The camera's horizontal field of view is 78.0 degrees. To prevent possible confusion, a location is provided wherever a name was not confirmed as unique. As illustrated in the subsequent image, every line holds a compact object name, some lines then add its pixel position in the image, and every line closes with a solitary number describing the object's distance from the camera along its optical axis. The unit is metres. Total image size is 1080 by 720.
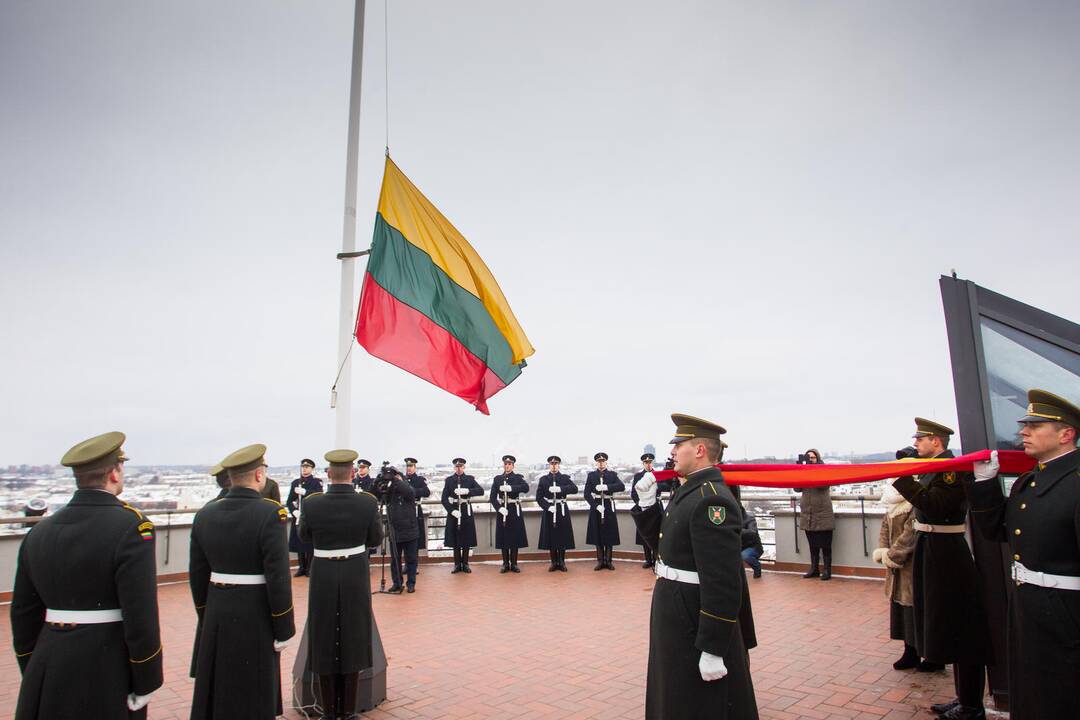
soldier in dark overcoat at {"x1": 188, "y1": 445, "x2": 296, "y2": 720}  3.82
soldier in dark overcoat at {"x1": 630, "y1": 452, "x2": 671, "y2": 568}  10.98
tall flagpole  5.26
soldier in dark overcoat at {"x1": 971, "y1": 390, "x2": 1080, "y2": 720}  3.20
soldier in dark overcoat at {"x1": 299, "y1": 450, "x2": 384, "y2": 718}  4.80
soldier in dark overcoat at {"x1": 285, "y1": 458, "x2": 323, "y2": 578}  11.50
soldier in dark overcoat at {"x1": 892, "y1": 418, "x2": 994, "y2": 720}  4.57
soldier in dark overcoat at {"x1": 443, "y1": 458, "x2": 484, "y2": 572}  11.98
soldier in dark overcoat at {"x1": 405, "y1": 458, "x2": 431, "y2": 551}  12.17
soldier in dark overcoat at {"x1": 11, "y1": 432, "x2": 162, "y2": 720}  2.99
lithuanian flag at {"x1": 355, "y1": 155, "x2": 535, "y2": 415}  5.86
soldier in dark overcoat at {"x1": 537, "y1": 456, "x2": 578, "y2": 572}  11.98
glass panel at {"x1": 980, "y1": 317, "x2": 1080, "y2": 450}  4.79
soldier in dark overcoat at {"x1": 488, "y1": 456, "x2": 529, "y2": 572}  11.98
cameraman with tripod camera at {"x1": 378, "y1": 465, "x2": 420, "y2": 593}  10.07
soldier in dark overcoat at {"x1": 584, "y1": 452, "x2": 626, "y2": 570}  11.97
